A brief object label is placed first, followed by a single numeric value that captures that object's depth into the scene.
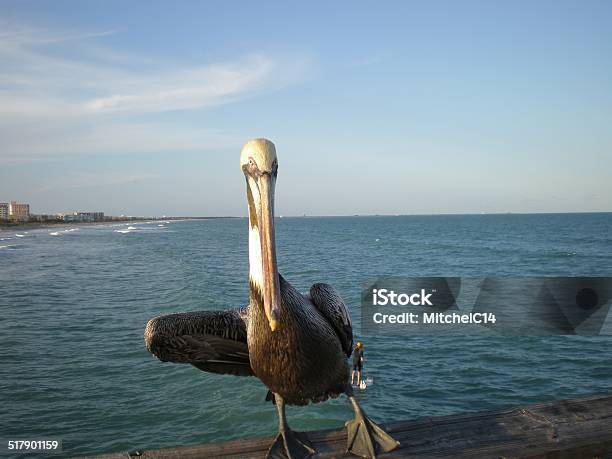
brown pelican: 2.84
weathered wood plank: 3.07
